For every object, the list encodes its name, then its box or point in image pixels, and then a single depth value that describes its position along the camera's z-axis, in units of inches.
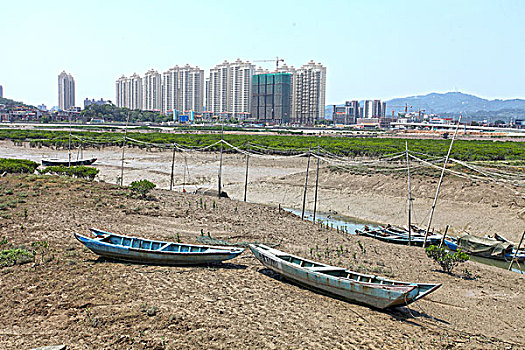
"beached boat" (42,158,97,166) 1356.3
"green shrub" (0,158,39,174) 1101.7
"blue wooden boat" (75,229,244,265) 461.7
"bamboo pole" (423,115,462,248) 650.8
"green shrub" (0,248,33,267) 454.6
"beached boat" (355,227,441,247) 689.6
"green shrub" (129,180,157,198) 840.9
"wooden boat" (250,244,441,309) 369.7
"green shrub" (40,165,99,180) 1115.3
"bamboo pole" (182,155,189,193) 1032.7
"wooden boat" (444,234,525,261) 641.6
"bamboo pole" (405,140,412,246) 681.0
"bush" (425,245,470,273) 524.1
